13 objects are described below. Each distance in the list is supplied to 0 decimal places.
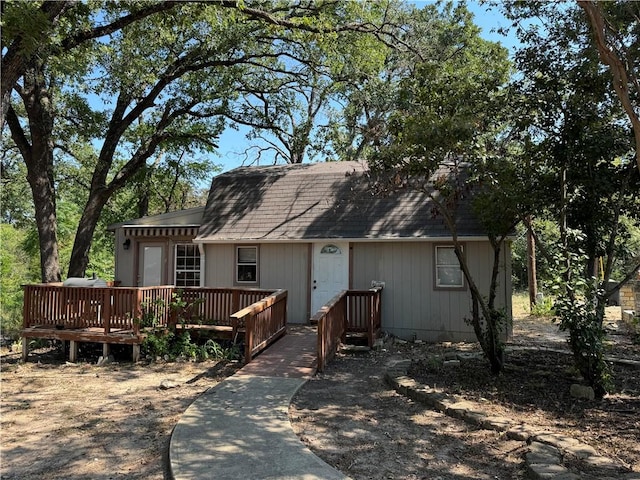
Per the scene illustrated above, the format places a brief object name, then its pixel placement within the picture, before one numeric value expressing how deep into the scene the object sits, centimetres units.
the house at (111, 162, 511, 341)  1048
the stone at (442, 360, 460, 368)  743
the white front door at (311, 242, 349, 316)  1126
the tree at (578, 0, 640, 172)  597
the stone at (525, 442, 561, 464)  383
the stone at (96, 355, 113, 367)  880
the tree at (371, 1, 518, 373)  629
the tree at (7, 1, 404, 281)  966
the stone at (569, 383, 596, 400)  565
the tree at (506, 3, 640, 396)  575
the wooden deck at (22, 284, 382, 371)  888
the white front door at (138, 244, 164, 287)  1312
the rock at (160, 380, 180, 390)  695
